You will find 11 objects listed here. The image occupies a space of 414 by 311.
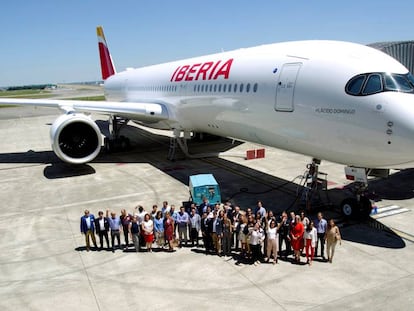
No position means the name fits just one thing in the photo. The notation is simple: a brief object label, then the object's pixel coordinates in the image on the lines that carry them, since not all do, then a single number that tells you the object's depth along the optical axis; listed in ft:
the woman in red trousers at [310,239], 26.04
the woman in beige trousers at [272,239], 26.32
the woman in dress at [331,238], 25.45
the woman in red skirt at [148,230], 28.37
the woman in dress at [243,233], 26.81
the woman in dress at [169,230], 28.50
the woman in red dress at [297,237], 26.22
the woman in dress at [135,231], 28.17
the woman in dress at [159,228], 28.89
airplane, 27.37
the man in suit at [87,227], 28.91
